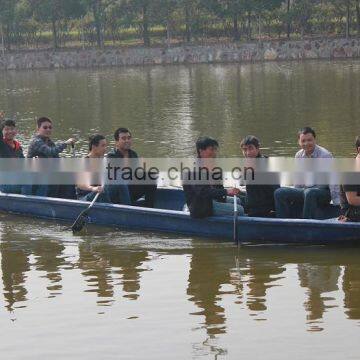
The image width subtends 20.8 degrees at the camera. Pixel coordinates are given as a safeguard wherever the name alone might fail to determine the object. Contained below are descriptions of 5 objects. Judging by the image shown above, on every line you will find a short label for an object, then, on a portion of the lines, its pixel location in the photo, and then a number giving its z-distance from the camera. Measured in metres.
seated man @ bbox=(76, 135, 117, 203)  12.85
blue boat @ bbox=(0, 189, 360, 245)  11.19
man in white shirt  11.53
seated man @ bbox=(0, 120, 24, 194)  14.02
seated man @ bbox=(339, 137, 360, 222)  10.81
